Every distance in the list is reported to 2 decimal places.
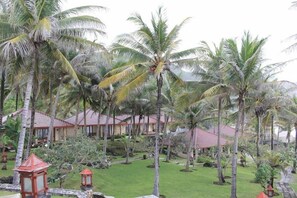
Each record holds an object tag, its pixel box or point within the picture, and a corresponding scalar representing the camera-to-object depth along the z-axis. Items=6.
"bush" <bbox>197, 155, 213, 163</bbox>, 31.97
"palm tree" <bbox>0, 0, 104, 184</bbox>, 15.05
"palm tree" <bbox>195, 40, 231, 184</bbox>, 19.05
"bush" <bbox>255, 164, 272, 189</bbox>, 20.59
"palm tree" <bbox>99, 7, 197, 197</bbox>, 17.75
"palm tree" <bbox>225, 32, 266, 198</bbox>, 17.73
